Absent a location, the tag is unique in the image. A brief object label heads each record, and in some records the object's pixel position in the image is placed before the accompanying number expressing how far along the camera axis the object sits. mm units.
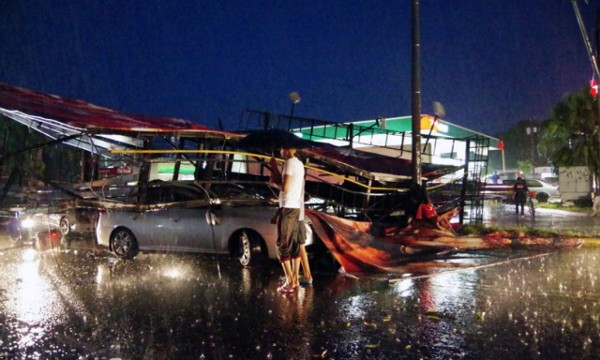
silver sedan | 8683
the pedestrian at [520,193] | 20109
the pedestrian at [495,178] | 41094
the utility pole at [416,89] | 10680
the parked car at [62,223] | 12180
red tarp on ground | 8109
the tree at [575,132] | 26431
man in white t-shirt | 6805
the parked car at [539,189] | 31250
